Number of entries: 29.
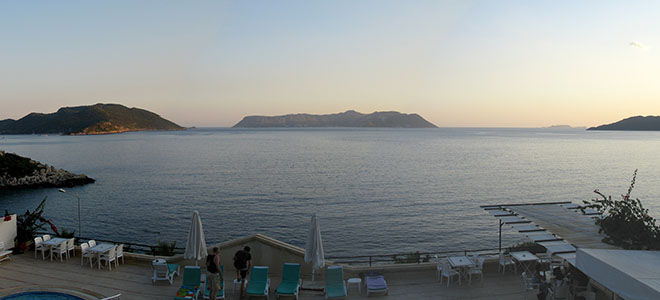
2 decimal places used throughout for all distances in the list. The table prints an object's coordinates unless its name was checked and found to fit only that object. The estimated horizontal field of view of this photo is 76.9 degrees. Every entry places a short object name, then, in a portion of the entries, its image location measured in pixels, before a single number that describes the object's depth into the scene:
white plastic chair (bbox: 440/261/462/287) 11.62
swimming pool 10.56
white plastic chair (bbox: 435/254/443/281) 12.10
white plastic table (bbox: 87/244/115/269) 12.73
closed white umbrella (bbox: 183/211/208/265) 12.23
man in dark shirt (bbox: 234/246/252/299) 10.77
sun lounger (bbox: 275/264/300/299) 10.82
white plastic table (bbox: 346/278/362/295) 11.18
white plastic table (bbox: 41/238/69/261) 13.30
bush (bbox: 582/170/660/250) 11.17
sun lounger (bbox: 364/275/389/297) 10.88
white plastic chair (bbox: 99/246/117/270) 12.70
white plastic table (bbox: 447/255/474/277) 11.61
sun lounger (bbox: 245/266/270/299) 10.66
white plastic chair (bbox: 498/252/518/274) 12.38
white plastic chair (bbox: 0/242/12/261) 12.90
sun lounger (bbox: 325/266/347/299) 10.92
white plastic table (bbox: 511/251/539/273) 11.93
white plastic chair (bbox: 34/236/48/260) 13.48
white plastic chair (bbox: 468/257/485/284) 11.86
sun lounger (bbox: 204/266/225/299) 10.53
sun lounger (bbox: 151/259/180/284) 11.64
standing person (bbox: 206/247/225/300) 10.31
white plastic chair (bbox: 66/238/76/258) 13.71
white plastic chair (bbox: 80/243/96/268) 12.95
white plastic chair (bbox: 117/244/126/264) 13.07
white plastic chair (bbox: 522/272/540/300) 10.74
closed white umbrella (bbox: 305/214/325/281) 11.67
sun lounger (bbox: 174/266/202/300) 10.84
